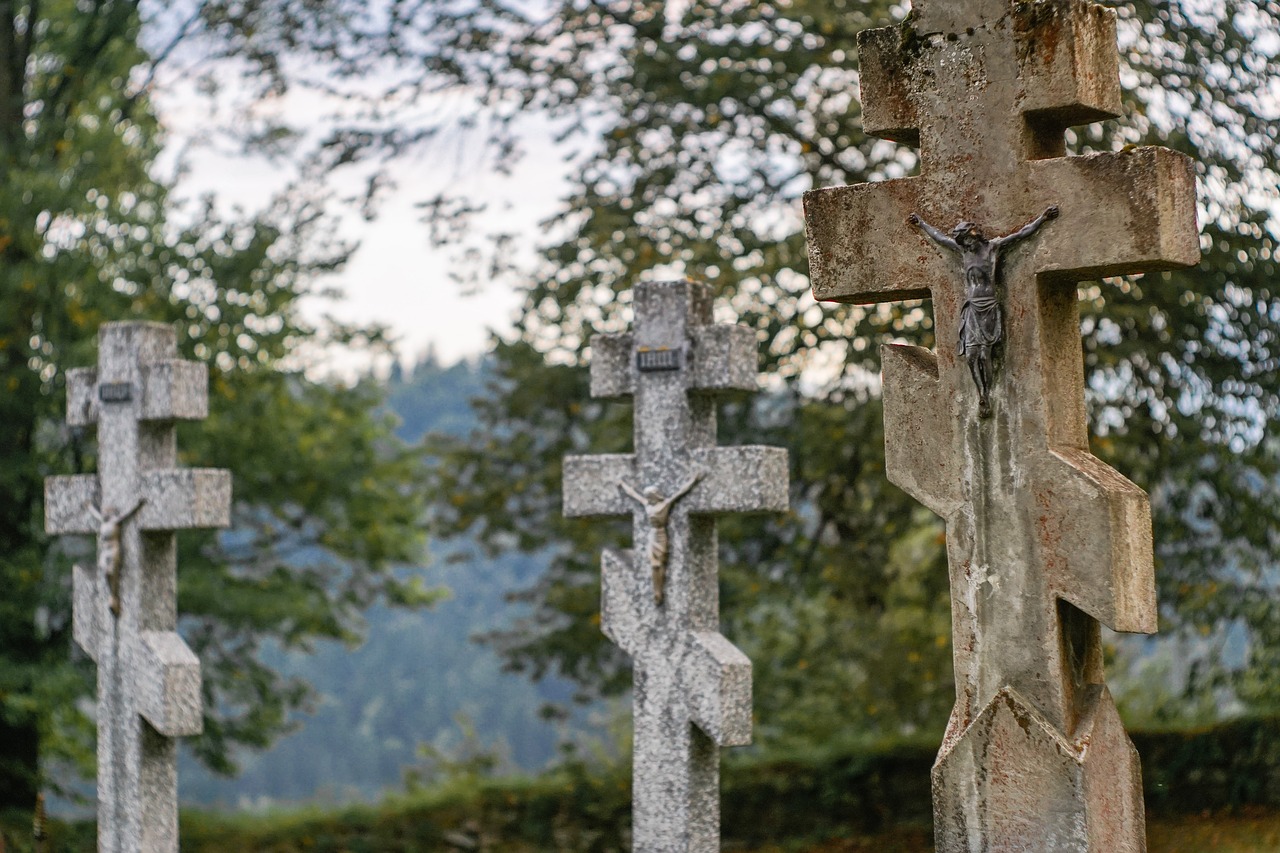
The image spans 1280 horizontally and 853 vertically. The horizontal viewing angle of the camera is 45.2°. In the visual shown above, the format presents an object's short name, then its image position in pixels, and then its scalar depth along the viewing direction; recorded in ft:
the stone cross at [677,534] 20.77
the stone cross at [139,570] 24.62
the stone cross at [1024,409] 11.89
